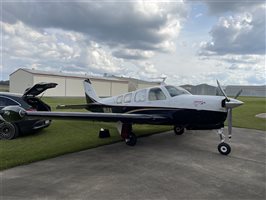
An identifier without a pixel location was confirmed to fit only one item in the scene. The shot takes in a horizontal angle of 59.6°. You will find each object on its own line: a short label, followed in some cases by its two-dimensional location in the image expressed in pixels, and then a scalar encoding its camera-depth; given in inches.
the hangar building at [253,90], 4173.2
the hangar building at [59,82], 1984.5
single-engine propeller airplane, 255.7
